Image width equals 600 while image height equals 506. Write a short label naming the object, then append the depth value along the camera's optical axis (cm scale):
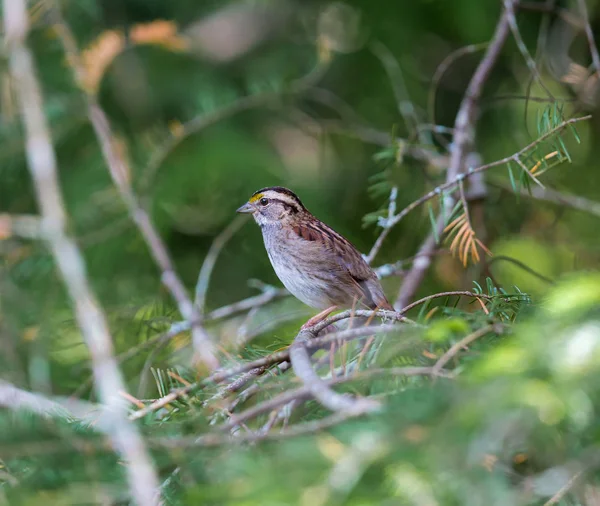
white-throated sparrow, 827
